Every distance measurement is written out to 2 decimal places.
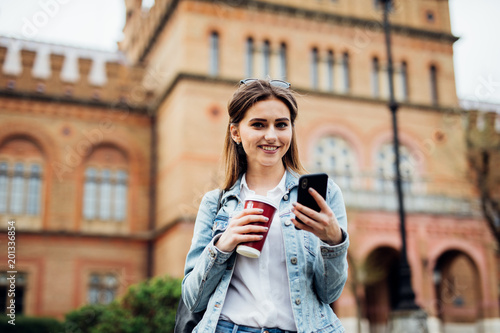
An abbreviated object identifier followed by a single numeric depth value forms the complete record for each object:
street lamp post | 10.30
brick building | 19.19
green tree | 8.90
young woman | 2.13
